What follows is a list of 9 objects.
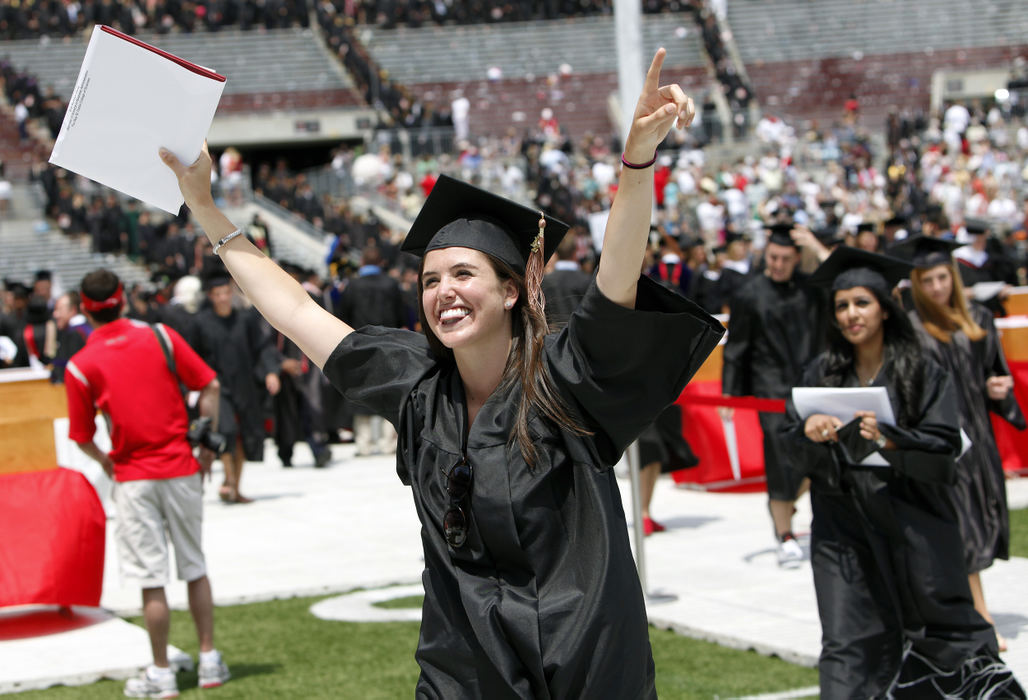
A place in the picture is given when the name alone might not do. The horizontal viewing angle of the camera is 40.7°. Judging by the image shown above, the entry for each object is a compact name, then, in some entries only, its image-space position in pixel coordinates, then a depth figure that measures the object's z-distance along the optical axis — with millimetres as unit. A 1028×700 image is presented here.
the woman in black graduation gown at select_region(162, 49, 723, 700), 2715
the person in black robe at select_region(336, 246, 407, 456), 13703
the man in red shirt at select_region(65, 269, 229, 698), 6102
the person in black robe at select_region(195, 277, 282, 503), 11555
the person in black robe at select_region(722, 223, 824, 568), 8711
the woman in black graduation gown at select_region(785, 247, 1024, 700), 4883
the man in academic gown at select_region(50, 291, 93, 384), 11133
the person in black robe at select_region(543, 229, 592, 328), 8805
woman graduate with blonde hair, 6258
